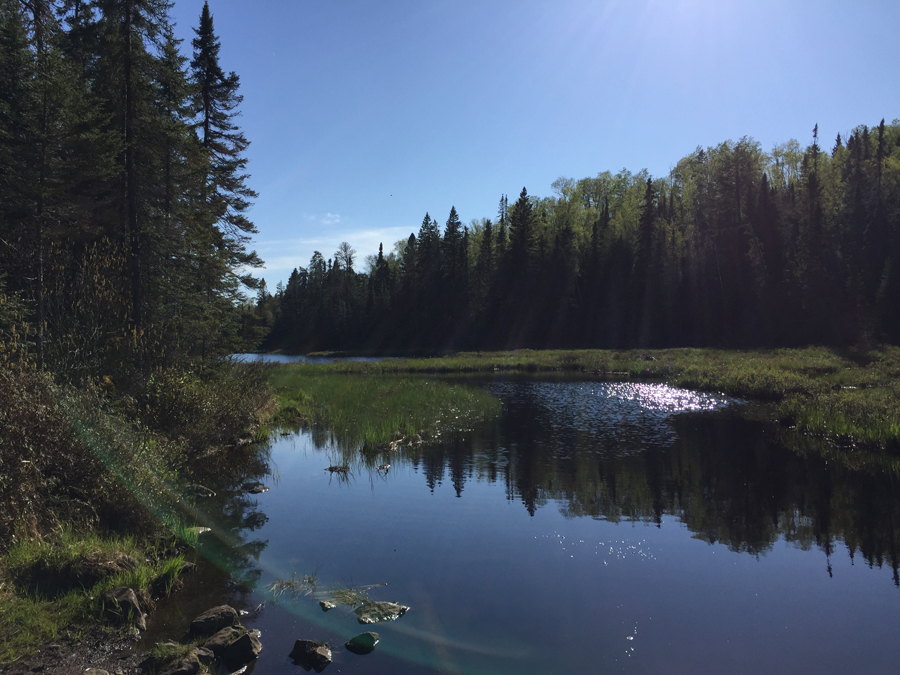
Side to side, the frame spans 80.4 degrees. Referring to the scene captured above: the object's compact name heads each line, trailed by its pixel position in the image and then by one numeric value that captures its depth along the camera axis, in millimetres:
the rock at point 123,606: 5902
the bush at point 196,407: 12734
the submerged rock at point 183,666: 5121
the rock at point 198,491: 11094
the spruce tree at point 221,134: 24250
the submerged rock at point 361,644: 6037
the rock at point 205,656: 5418
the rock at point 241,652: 5594
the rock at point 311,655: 5680
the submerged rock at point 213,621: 6039
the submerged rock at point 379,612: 6715
